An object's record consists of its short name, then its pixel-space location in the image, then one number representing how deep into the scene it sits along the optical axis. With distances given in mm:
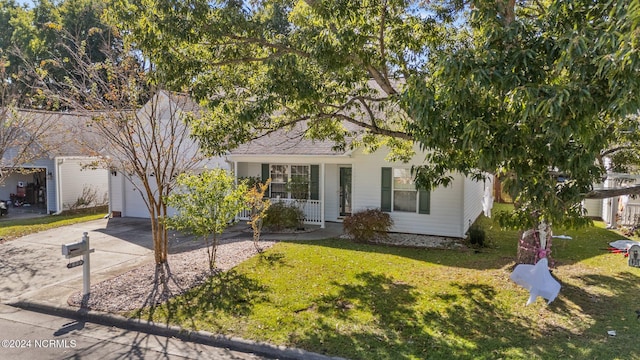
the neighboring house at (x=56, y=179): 17297
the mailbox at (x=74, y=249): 7375
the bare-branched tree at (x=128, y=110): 8773
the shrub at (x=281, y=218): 14352
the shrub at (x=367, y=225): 12922
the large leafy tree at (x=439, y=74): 4070
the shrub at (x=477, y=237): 12234
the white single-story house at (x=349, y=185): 13695
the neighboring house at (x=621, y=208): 14079
